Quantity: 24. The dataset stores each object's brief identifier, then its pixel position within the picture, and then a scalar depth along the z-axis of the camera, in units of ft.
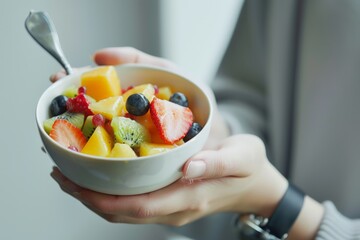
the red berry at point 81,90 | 1.90
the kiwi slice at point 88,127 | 1.80
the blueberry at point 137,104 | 1.75
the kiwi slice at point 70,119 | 1.75
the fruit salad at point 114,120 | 1.68
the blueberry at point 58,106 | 1.85
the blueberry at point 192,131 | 1.80
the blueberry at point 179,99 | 1.98
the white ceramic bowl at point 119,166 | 1.57
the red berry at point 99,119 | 1.76
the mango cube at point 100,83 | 1.91
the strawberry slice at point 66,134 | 1.68
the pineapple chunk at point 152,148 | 1.66
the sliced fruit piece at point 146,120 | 1.82
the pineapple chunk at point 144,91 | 1.88
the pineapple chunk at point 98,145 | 1.64
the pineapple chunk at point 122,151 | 1.62
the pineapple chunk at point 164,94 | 2.06
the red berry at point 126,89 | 2.04
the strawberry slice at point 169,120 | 1.73
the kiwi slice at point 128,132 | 1.69
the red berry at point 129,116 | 1.80
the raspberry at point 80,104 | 1.83
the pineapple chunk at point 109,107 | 1.77
